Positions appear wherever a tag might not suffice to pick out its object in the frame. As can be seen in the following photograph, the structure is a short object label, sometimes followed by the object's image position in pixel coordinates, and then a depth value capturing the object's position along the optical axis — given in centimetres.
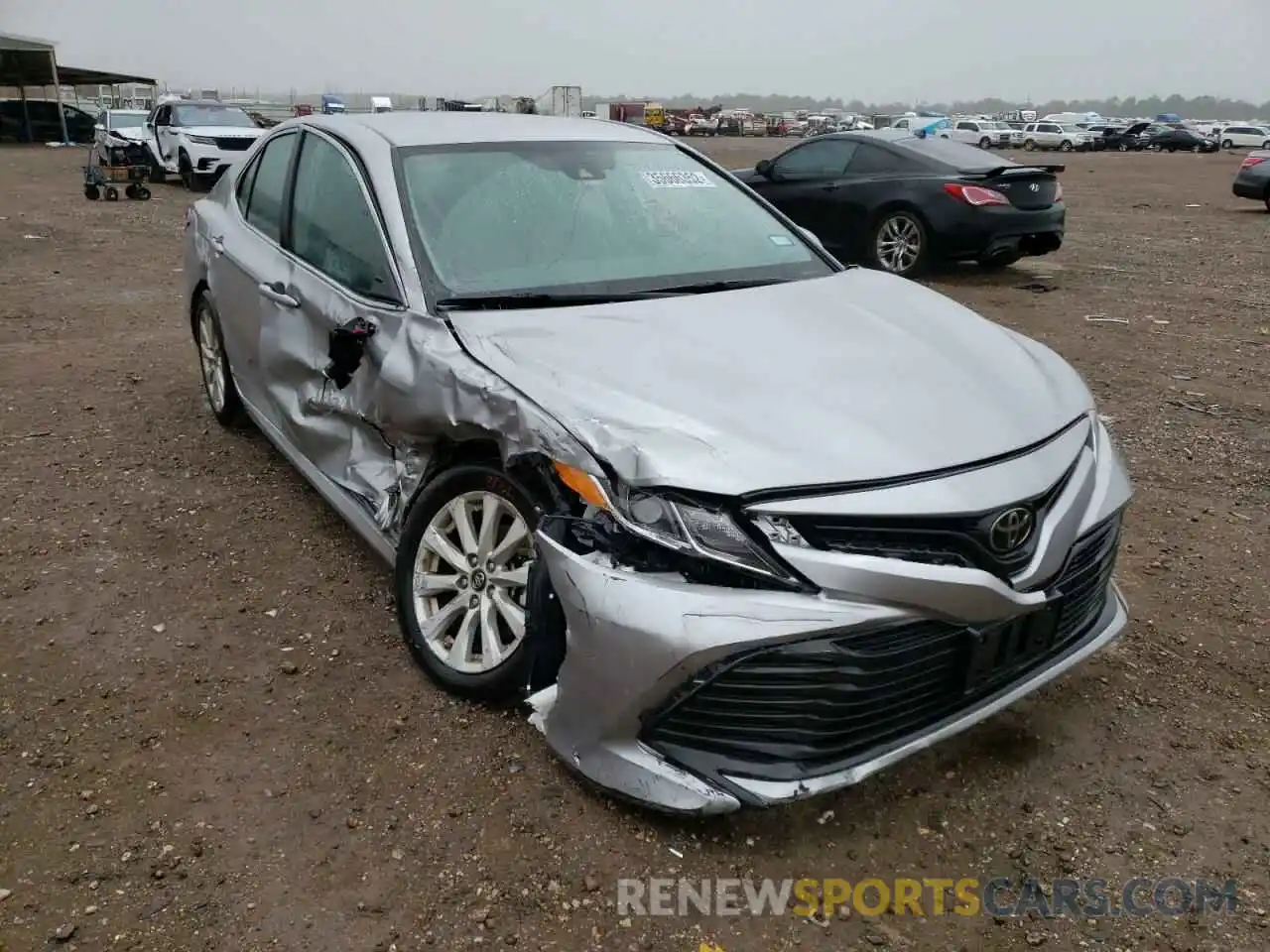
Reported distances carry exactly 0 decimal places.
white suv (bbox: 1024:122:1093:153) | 4609
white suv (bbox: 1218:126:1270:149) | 4797
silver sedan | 218
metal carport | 3153
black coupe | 915
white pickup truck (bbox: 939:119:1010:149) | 4645
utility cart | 1617
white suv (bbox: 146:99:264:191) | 1759
